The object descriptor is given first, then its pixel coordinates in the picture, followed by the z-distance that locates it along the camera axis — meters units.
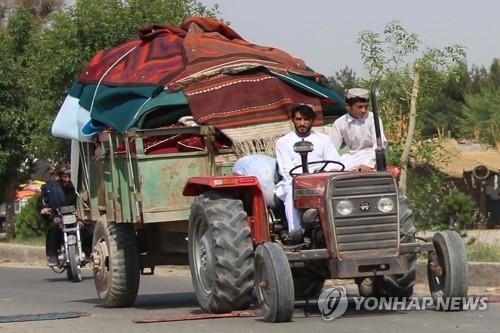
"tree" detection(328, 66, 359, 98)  67.11
